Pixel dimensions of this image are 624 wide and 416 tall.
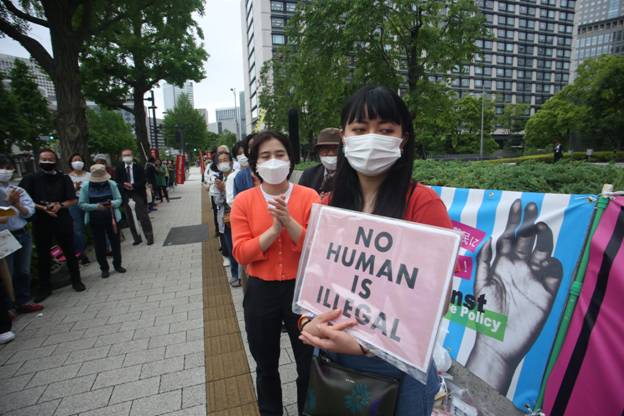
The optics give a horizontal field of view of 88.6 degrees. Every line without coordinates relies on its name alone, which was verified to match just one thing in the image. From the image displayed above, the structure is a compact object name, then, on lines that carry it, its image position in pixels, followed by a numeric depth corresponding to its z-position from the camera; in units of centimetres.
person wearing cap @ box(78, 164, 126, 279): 525
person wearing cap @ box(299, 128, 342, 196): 363
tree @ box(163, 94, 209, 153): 5047
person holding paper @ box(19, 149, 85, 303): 459
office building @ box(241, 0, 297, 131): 5741
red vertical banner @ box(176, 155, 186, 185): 2124
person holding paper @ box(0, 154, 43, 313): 405
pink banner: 184
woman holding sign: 125
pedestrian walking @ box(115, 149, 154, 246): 738
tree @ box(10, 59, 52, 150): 3115
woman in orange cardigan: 197
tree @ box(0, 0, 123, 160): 720
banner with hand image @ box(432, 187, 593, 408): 221
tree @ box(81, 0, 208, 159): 1636
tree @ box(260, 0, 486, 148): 910
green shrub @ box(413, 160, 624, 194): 274
